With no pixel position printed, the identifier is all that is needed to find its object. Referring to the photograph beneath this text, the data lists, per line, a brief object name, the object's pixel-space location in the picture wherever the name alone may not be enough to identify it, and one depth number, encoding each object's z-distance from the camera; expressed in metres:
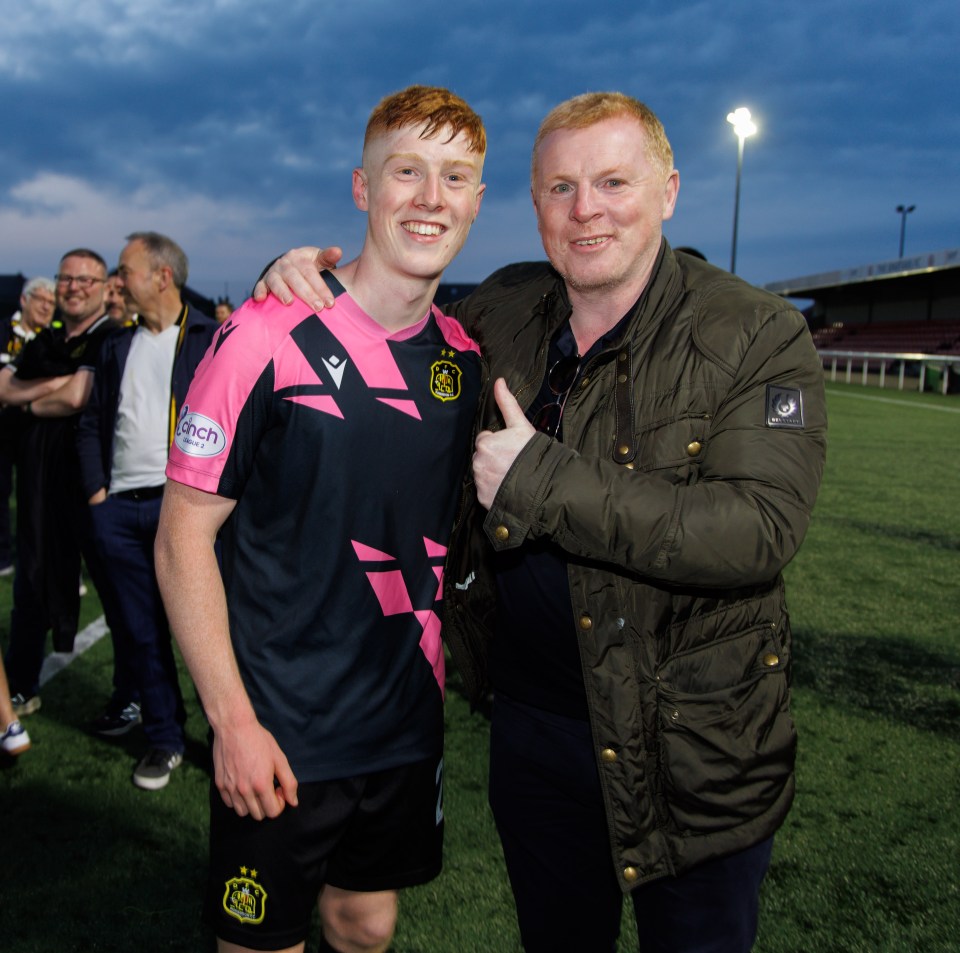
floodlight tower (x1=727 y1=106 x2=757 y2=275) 27.72
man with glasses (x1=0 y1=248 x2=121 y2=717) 4.41
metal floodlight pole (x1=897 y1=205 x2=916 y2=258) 80.31
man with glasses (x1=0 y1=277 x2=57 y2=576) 6.78
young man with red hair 1.85
